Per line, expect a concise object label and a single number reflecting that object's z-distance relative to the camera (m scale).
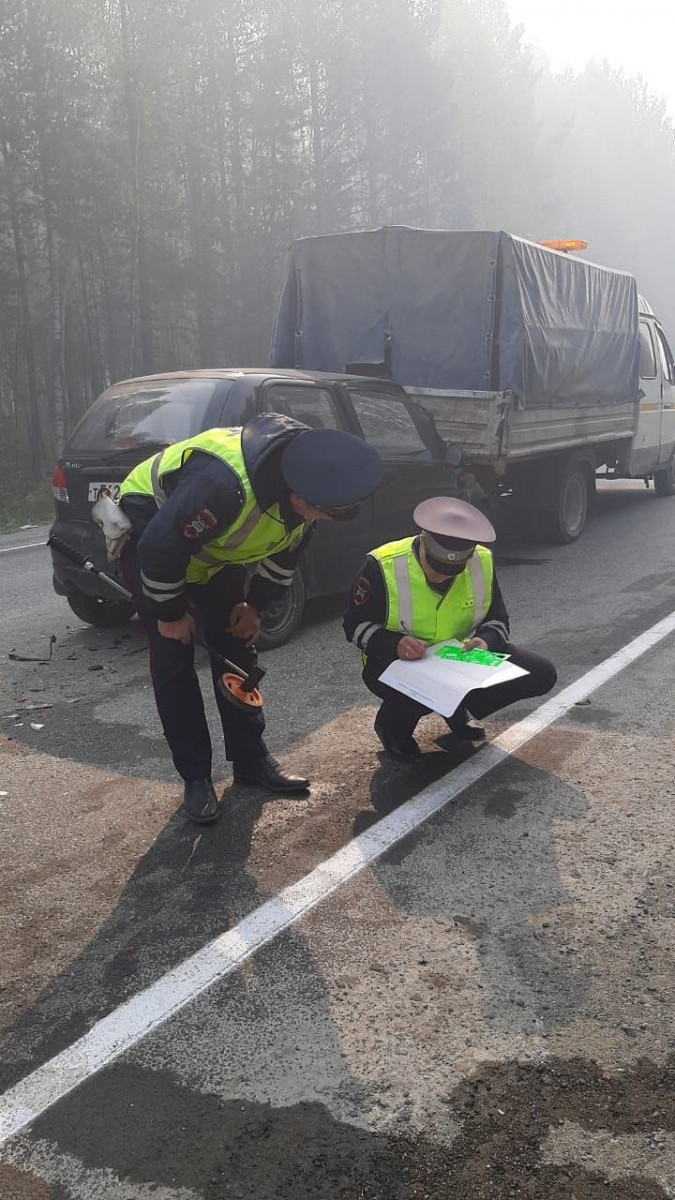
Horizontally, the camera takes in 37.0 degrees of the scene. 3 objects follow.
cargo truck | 8.87
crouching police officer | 4.10
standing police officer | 3.24
